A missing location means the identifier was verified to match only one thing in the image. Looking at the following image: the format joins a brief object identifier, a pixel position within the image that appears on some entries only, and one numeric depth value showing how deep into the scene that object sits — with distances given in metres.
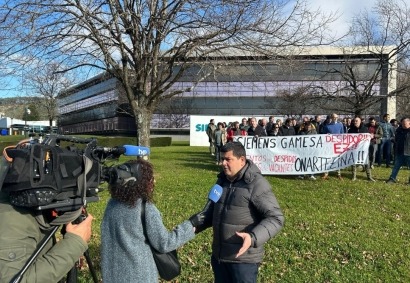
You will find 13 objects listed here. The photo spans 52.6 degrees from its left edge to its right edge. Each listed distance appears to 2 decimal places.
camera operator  2.08
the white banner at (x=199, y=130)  33.69
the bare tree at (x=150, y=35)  9.55
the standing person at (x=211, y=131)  20.37
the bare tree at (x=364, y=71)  21.95
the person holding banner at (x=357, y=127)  13.05
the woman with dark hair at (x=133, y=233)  3.02
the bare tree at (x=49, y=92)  10.81
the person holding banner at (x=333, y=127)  12.77
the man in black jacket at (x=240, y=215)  3.66
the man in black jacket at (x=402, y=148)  11.42
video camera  2.06
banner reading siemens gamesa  12.09
